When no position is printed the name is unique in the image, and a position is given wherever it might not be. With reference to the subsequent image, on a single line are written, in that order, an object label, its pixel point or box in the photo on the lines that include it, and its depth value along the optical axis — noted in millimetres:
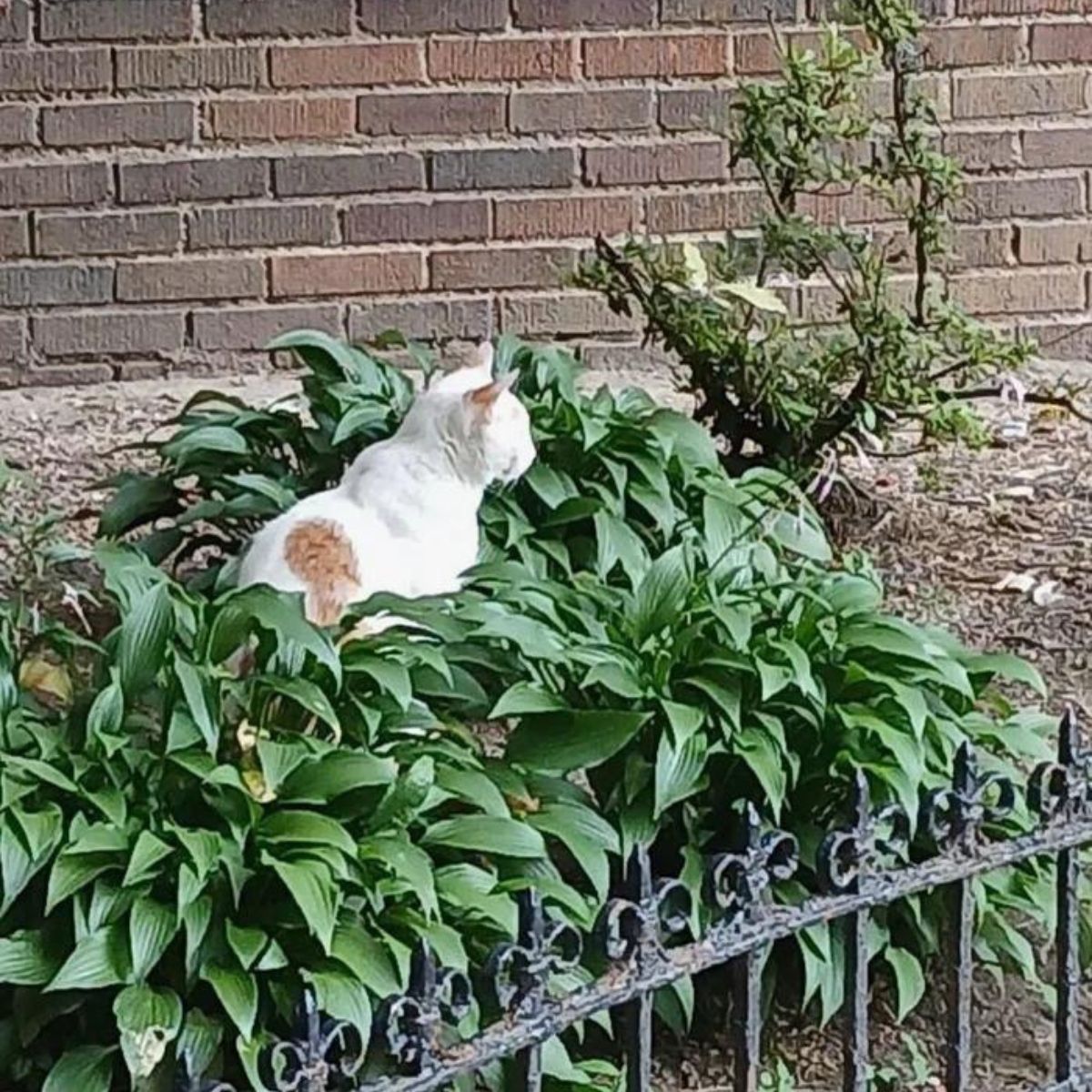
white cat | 4113
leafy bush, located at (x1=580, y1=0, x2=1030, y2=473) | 5301
